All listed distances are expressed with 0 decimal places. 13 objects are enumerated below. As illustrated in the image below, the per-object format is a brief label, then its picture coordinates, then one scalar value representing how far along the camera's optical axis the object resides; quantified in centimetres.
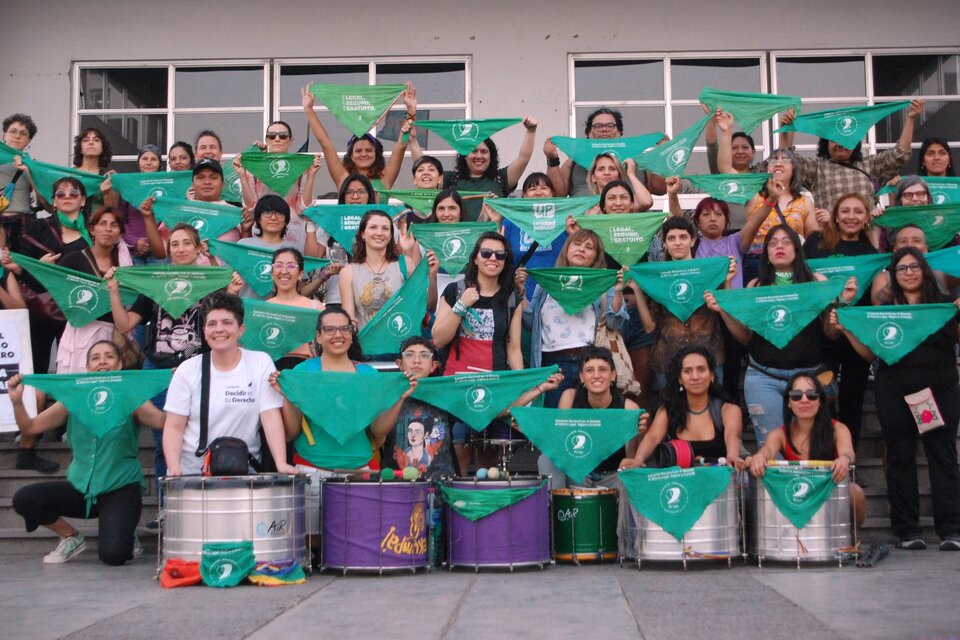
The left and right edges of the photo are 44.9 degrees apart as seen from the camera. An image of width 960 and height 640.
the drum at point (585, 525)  785
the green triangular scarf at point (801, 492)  750
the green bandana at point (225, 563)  696
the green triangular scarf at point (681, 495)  743
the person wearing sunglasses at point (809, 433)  793
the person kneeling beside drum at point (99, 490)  812
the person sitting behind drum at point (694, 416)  812
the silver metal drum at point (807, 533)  752
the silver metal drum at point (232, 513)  705
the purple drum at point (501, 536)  755
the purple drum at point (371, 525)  736
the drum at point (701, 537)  745
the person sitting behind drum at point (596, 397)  841
